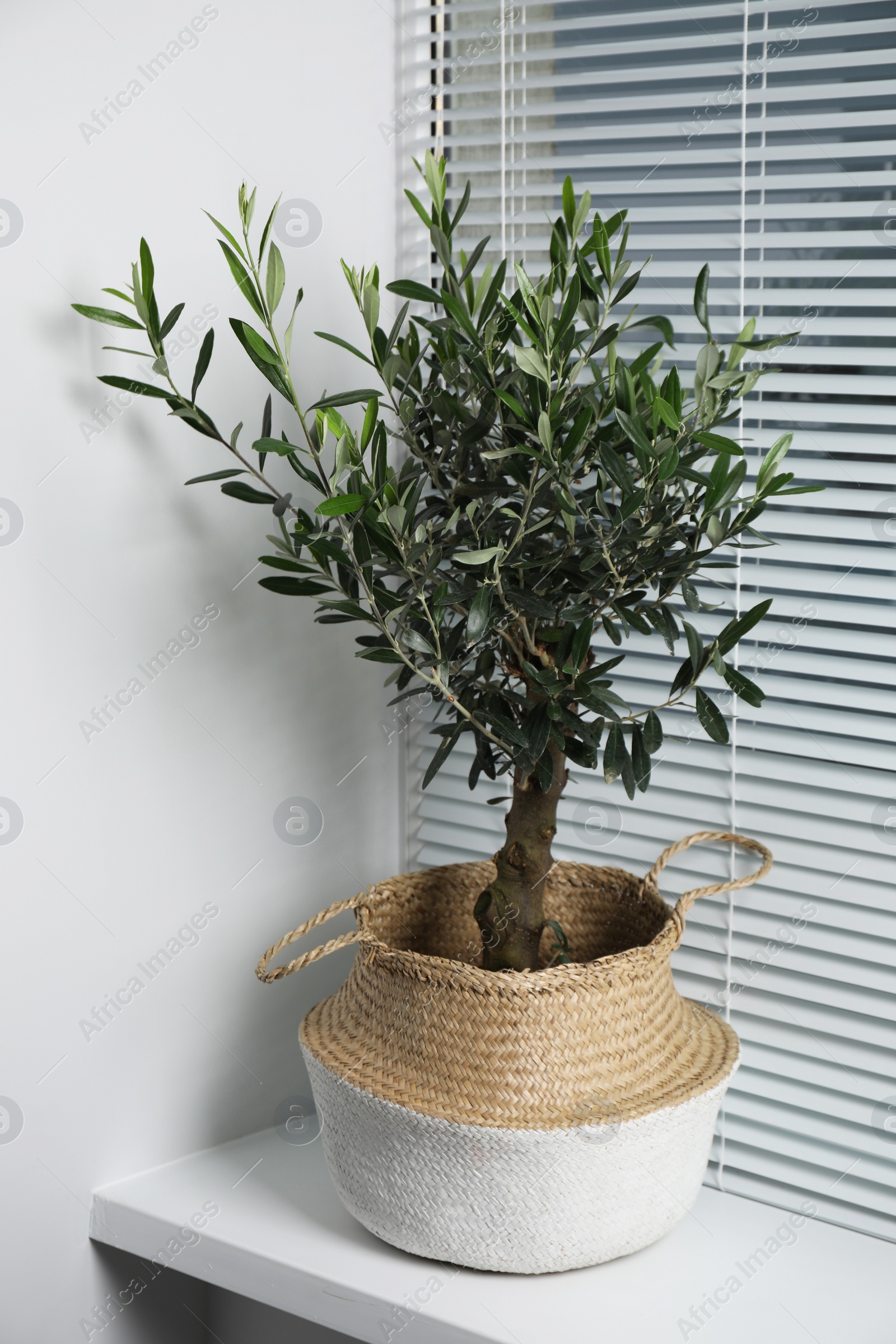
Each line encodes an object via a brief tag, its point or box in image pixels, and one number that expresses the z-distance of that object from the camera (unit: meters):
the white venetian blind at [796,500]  2.09
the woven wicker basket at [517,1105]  1.99
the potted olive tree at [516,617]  1.98
